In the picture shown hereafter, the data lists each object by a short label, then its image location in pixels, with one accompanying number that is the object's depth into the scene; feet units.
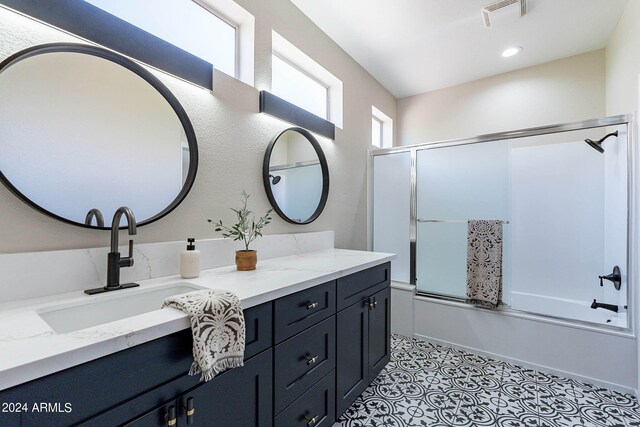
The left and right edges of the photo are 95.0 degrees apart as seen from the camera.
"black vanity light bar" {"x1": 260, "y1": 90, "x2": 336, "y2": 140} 6.12
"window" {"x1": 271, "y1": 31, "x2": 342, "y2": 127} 7.11
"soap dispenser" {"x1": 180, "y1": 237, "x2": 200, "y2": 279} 4.33
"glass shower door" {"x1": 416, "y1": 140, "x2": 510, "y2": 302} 8.36
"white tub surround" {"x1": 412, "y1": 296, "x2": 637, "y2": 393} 6.46
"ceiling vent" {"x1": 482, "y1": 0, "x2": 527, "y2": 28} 6.84
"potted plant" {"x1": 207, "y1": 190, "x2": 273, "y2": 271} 4.96
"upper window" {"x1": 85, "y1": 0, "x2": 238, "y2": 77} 4.50
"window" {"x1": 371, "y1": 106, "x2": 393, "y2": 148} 11.59
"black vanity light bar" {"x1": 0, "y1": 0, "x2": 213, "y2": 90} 3.36
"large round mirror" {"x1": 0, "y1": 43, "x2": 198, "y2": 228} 3.26
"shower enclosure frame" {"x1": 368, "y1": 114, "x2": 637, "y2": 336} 6.38
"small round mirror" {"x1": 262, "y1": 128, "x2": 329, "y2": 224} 6.46
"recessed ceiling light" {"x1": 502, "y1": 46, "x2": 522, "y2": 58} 8.77
